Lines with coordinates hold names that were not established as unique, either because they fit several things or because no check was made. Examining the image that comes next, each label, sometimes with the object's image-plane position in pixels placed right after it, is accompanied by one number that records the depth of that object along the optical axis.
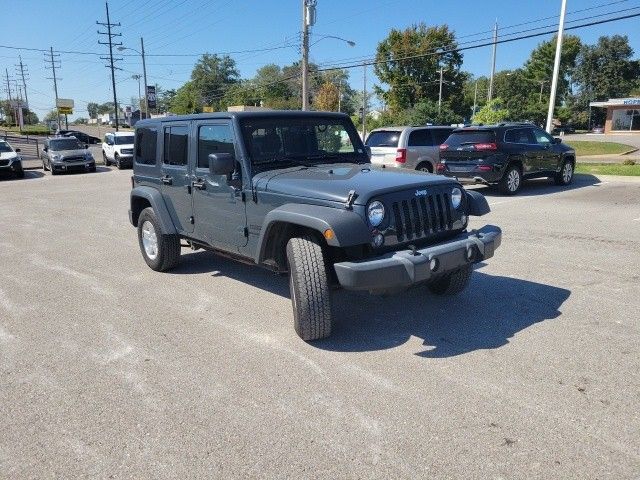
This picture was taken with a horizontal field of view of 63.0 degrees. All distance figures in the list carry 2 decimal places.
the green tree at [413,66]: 62.34
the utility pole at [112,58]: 53.81
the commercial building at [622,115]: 59.41
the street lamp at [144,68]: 49.96
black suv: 12.53
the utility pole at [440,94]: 60.62
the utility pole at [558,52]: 20.67
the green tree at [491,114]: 38.78
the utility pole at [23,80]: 102.98
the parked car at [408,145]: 13.52
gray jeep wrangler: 3.90
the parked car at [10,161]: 20.27
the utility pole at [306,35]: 25.62
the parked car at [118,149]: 26.06
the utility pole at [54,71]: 80.94
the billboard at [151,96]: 52.08
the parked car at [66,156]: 22.83
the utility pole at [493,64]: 42.50
